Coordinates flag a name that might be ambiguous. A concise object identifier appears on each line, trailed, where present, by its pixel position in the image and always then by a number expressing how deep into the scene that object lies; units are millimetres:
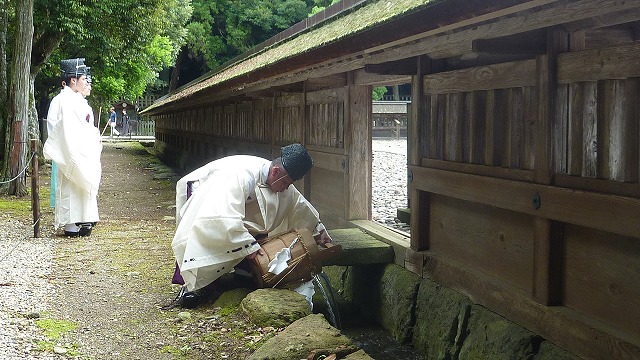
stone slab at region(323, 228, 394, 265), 6988
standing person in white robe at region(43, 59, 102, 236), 10211
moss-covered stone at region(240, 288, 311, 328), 5488
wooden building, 3902
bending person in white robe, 5957
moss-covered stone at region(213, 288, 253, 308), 6175
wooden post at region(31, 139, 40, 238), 9992
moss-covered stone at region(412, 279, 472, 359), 5652
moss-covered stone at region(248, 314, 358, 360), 4695
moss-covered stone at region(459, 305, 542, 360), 4688
